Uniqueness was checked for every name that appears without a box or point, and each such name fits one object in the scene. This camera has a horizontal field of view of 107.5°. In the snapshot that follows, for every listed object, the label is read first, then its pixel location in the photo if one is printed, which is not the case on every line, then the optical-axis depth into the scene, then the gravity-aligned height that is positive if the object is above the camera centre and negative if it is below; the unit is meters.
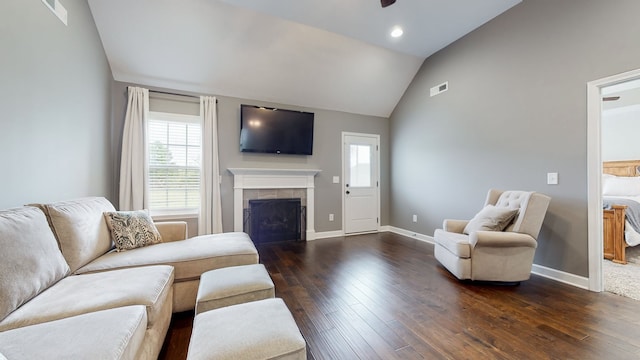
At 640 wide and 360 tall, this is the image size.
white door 4.87 -0.05
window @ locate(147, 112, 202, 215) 3.63 +0.30
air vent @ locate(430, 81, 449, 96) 3.94 +1.59
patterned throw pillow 2.09 -0.45
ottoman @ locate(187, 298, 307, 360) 0.93 -0.66
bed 3.06 -0.62
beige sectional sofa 0.93 -0.61
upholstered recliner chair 2.40 -0.68
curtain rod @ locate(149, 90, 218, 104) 3.58 +1.37
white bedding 3.21 -0.77
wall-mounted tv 4.00 +0.90
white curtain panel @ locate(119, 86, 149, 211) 3.36 +0.39
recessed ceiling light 3.42 +2.21
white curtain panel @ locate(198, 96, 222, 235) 3.74 +0.13
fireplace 3.99 -0.09
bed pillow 4.16 -0.12
